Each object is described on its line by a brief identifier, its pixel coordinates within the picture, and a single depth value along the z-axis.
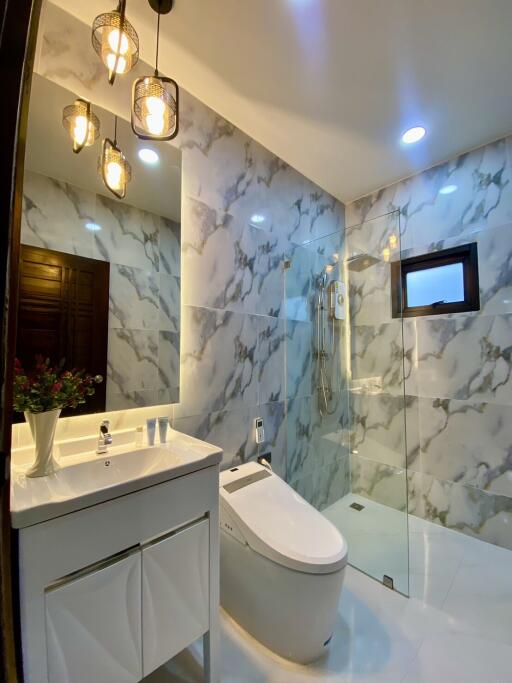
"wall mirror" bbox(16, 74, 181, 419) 1.10
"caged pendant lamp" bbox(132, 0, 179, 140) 1.16
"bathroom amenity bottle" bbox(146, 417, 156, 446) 1.24
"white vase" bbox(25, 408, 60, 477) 0.91
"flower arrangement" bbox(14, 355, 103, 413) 0.90
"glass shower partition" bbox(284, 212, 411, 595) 2.11
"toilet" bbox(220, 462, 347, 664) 1.11
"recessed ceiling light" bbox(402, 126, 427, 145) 1.82
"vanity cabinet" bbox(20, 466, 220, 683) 0.72
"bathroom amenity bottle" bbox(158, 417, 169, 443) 1.27
